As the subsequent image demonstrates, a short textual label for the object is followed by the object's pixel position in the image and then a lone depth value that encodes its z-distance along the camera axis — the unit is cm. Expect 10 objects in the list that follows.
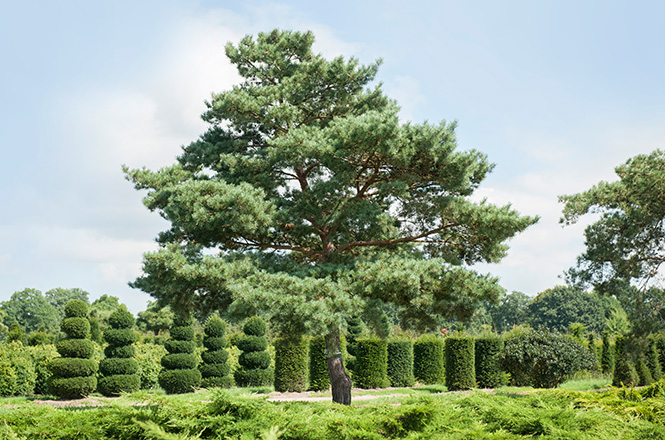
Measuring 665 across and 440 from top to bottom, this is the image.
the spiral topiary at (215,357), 1873
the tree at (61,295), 7794
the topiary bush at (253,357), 1920
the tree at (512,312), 6206
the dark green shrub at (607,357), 2169
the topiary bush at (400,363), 1973
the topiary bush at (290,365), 1797
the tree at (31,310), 6025
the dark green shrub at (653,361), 2086
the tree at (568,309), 5494
